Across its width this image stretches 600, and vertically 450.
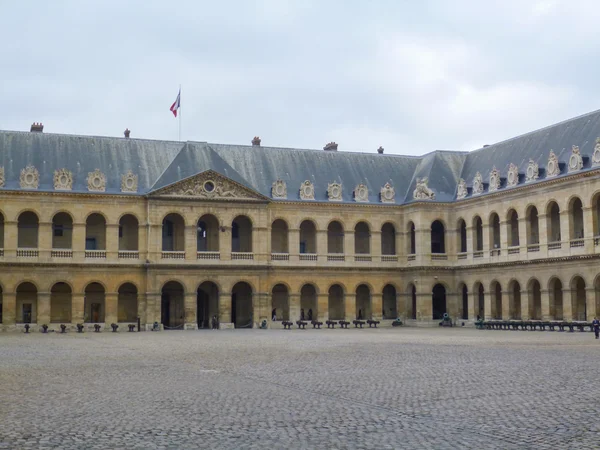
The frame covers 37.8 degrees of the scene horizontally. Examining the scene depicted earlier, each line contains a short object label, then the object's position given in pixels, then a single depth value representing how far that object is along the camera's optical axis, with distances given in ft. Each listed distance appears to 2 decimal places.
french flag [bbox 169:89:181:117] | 216.95
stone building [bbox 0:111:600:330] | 195.31
